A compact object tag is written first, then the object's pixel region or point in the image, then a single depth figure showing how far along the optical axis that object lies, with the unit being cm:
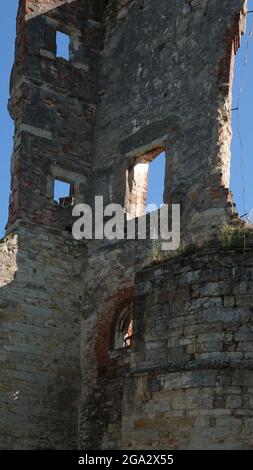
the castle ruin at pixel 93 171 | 1373
